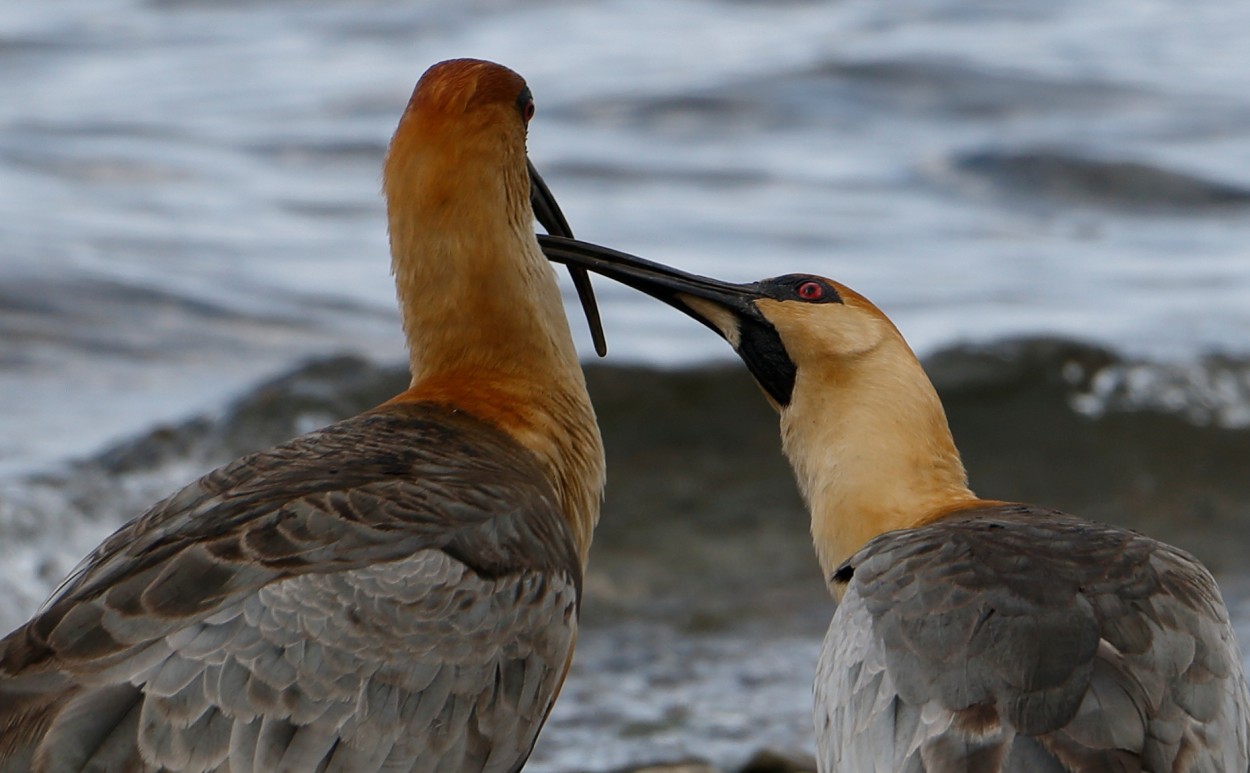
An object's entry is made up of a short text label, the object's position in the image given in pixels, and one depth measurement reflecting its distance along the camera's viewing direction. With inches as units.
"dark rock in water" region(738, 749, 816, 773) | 562.6
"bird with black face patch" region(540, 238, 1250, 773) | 332.8
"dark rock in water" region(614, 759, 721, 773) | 558.0
